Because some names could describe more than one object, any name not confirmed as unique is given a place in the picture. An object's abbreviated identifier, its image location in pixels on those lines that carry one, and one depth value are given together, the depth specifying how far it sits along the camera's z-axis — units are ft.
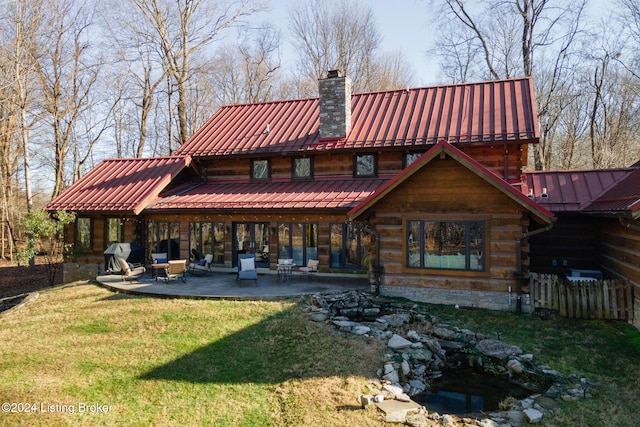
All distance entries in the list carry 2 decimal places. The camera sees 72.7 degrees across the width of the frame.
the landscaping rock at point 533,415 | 22.84
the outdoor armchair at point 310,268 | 50.20
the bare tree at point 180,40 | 92.32
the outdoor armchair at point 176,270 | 49.42
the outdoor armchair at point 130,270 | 50.55
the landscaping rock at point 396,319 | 36.11
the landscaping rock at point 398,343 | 31.12
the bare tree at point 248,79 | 117.19
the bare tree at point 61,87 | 85.71
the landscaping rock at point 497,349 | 31.32
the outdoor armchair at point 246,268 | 47.75
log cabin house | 41.73
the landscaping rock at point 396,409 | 22.70
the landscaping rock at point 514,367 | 29.22
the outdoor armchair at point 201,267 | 53.78
